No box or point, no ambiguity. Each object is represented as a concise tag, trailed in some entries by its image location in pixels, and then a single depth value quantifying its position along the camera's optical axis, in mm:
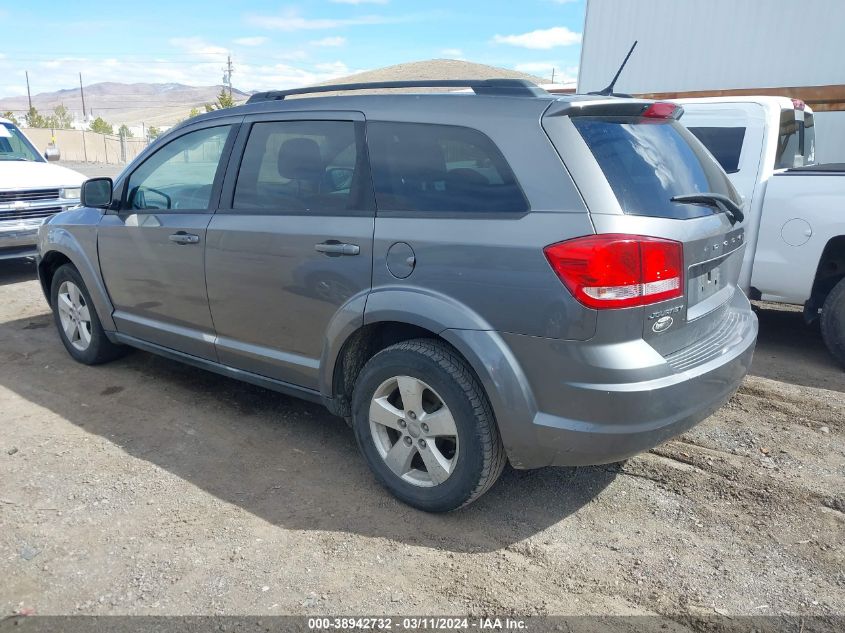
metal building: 11102
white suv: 7788
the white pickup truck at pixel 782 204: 4863
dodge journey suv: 2574
